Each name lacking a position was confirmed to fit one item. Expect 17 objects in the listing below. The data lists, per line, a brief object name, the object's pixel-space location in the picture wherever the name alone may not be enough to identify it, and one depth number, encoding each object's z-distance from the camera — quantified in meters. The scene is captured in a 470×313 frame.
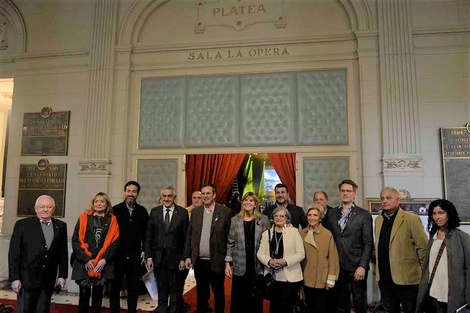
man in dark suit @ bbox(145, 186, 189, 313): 4.11
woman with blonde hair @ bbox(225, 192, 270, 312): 3.74
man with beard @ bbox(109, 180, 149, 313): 4.11
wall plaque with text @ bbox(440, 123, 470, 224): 5.28
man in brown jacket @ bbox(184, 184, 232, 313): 3.99
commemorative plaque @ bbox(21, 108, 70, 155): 6.59
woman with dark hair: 2.81
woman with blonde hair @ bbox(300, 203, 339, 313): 3.43
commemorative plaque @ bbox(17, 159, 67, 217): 6.47
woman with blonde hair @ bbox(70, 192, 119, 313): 3.62
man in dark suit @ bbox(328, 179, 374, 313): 3.50
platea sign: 6.28
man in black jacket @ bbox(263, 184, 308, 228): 4.28
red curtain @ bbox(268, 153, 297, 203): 6.39
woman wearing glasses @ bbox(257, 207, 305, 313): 3.41
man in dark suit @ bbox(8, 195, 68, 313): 3.25
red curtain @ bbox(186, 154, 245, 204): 7.14
